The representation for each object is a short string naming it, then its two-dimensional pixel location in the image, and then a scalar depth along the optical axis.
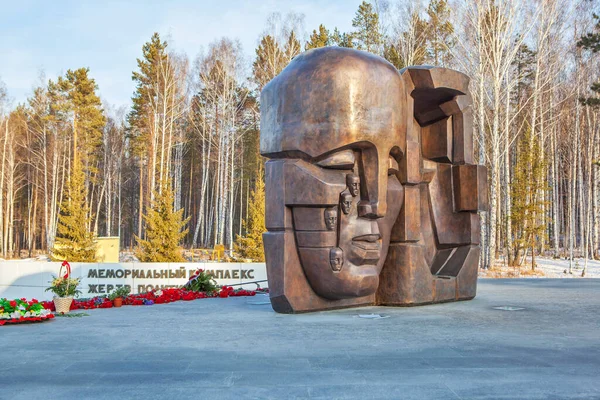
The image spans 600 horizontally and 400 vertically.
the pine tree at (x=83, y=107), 35.19
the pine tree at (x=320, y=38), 30.93
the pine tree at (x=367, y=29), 30.35
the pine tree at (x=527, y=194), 22.89
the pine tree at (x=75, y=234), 22.80
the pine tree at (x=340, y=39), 32.72
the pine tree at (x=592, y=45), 19.23
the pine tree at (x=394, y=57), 25.20
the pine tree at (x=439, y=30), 28.41
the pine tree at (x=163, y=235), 21.11
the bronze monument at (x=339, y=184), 8.55
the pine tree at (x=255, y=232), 21.64
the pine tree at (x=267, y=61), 28.25
